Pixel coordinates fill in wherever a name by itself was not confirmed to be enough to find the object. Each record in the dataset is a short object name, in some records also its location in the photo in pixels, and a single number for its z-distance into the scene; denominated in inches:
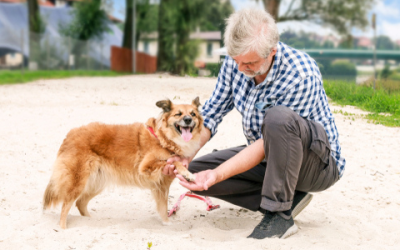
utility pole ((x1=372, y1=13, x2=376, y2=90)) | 371.2
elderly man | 101.7
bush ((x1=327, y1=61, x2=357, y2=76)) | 438.3
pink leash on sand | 144.6
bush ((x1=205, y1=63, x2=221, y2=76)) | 410.4
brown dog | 130.1
